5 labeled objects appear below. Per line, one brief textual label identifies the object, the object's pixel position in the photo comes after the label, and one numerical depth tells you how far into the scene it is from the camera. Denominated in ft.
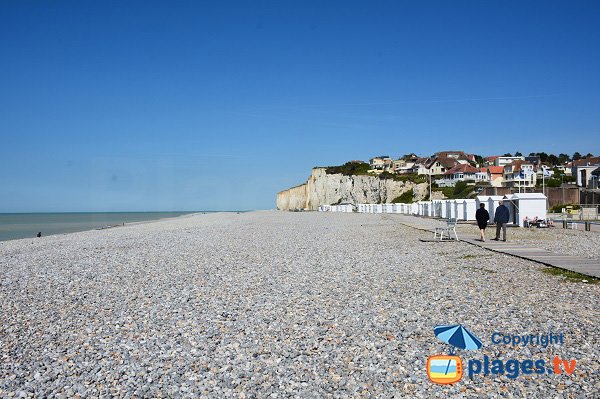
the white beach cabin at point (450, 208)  121.75
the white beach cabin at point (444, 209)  130.52
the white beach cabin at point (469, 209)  111.45
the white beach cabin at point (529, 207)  86.43
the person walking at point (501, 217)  60.08
